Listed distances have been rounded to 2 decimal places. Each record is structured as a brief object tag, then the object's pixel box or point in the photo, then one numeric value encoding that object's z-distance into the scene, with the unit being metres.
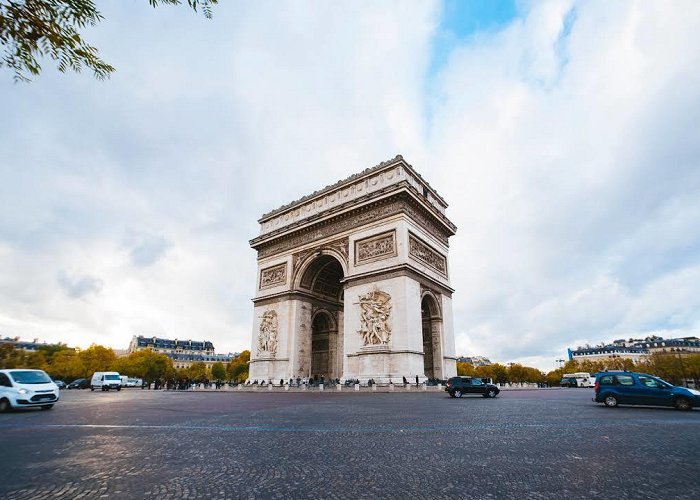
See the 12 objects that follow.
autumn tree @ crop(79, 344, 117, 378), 64.19
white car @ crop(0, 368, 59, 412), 10.38
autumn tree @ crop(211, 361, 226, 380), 83.25
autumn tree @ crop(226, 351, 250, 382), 75.31
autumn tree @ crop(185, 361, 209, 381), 83.12
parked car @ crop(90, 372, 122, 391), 32.34
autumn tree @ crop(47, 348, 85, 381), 63.06
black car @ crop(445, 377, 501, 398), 16.42
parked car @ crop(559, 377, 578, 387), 43.63
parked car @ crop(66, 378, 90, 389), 42.88
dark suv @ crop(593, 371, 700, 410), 10.45
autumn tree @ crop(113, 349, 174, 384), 68.62
